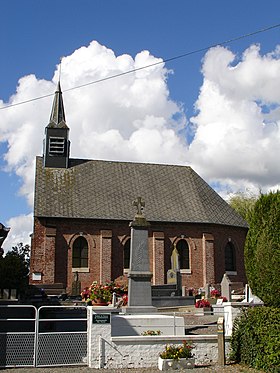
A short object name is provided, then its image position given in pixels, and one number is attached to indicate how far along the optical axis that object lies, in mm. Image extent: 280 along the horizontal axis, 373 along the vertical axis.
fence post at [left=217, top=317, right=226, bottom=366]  11227
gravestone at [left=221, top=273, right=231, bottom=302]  22156
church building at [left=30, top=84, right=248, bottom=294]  30797
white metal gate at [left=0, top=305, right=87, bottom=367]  10914
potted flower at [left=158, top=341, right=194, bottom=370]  10641
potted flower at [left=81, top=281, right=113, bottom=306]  16156
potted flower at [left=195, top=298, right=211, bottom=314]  17844
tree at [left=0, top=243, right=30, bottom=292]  23938
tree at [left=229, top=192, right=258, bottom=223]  54681
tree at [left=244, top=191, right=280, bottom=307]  10938
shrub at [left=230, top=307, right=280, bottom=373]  10125
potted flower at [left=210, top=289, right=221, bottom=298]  24031
